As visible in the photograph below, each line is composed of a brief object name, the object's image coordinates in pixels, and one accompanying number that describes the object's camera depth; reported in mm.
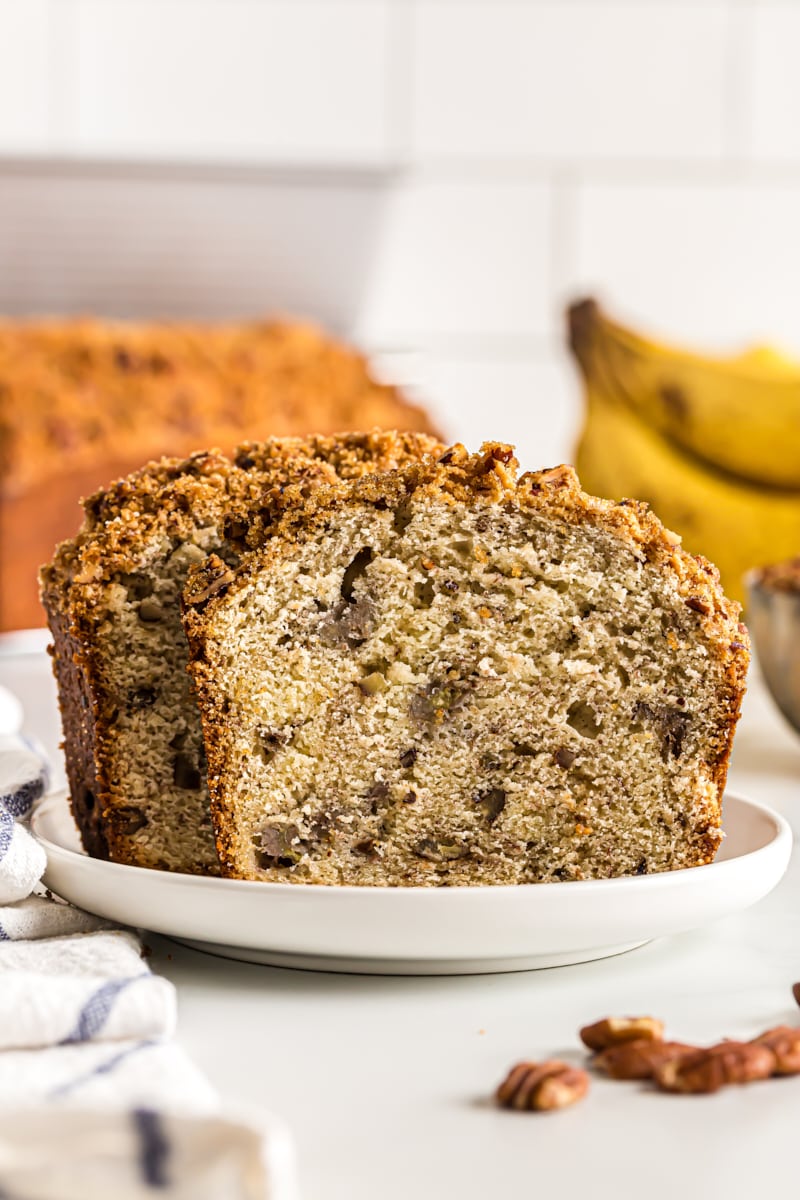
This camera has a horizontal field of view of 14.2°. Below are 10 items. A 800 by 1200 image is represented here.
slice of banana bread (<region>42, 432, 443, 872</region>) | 690
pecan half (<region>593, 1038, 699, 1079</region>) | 601
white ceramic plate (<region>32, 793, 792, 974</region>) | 631
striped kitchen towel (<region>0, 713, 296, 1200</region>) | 554
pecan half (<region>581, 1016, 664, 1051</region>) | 611
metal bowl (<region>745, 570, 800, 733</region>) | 865
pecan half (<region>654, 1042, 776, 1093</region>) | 598
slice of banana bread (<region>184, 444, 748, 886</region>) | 671
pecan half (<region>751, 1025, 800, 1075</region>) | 605
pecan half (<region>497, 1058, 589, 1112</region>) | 590
